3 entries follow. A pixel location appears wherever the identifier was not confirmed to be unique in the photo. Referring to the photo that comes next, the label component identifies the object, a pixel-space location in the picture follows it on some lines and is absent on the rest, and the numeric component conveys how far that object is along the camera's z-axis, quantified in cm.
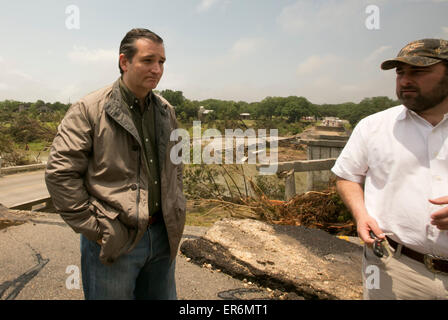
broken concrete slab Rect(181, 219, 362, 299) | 310
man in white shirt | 164
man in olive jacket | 169
